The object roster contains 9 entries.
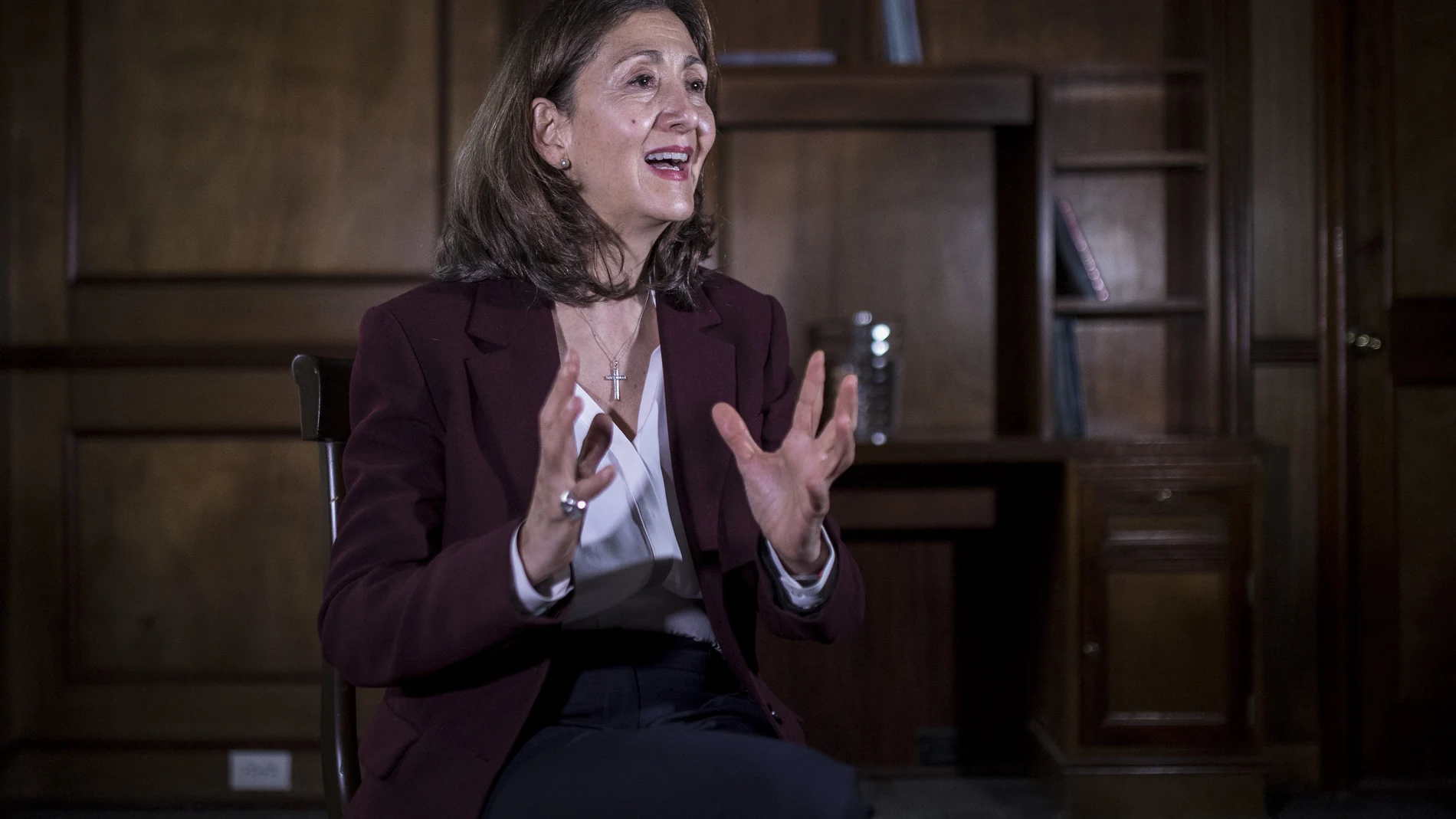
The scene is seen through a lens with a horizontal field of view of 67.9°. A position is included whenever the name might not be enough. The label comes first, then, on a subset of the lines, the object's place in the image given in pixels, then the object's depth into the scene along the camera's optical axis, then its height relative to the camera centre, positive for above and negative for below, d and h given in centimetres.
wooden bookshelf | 292 +47
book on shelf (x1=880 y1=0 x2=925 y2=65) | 281 +99
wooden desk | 254 -49
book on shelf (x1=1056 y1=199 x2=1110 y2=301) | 274 +39
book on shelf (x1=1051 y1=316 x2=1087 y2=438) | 274 +6
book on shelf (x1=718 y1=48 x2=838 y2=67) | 279 +92
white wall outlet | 280 -92
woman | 91 -7
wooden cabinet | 254 -53
